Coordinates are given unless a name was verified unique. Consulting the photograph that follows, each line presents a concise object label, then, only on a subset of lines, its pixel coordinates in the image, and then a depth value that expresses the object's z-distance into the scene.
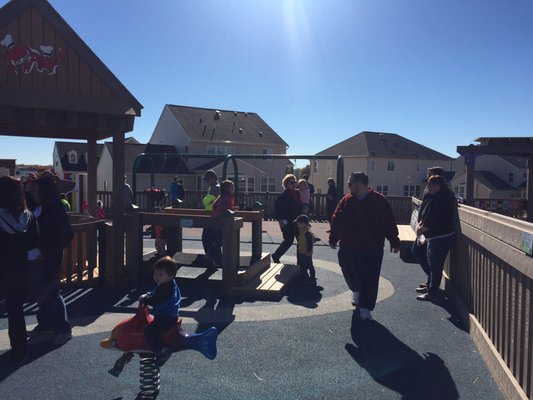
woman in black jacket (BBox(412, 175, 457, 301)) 6.60
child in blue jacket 3.87
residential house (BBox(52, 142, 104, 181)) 47.59
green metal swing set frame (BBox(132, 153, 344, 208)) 11.72
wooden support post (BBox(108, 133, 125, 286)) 7.53
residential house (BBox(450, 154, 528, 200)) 59.50
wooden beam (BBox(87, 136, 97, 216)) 9.58
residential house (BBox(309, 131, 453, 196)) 53.38
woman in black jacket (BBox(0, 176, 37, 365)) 4.40
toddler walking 8.00
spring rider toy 3.87
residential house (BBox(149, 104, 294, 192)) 38.59
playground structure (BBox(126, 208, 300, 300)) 7.18
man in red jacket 5.91
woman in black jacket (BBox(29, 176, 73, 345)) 5.05
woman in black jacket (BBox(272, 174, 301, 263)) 8.84
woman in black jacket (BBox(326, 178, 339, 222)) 15.18
